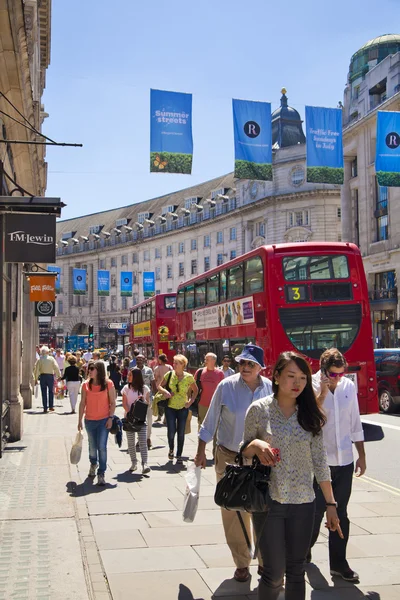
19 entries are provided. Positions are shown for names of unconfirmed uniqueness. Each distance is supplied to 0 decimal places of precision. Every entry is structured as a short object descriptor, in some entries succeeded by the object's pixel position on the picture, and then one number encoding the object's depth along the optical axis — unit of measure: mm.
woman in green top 11758
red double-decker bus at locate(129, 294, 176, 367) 34156
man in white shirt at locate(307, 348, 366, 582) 5844
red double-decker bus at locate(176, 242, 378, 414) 16250
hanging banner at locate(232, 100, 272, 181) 21312
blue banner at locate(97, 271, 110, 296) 62875
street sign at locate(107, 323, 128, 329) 56731
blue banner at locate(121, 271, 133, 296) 59919
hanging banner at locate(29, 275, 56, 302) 22284
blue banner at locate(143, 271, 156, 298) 62719
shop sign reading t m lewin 11164
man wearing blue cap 5902
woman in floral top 4219
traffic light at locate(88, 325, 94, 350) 54762
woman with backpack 11230
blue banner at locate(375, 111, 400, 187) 25484
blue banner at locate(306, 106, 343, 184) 22703
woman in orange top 10234
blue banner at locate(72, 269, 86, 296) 61938
